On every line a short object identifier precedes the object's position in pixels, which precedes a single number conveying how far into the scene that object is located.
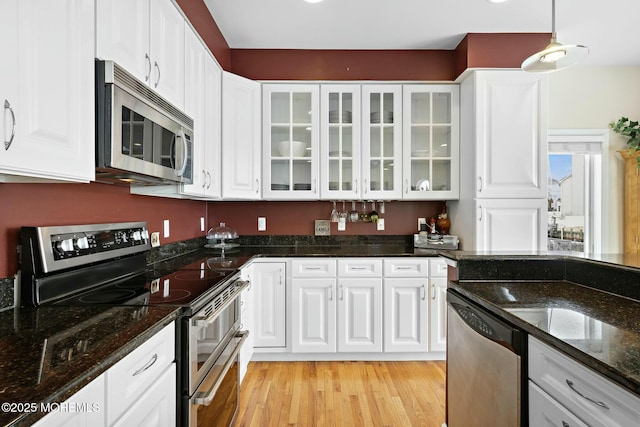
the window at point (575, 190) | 3.66
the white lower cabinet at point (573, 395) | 0.80
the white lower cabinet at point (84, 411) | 0.68
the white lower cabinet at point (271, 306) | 2.89
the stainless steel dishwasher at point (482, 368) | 1.18
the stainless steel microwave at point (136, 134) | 1.26
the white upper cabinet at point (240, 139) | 2.87
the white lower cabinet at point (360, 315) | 2.89
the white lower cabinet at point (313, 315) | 2.89
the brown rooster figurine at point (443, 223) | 3.33
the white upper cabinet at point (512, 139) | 2.89
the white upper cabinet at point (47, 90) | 0.90
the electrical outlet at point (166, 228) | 2.49
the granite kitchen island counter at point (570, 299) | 0.87
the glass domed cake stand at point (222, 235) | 3.07
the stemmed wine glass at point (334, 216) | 3.44
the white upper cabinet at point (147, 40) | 1.32
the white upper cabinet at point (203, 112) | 2.19
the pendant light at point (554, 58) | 1.81
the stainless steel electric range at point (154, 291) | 1.27
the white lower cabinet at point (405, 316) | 2.89
